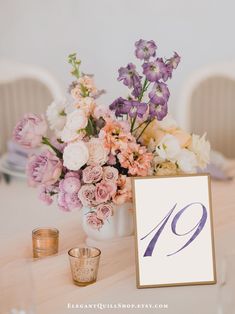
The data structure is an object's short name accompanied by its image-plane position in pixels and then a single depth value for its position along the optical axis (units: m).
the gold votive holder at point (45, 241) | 1.21
